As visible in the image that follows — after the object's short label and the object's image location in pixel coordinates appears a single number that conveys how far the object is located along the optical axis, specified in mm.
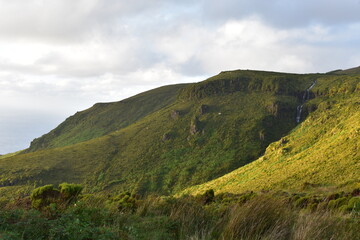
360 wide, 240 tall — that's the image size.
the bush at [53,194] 9492
